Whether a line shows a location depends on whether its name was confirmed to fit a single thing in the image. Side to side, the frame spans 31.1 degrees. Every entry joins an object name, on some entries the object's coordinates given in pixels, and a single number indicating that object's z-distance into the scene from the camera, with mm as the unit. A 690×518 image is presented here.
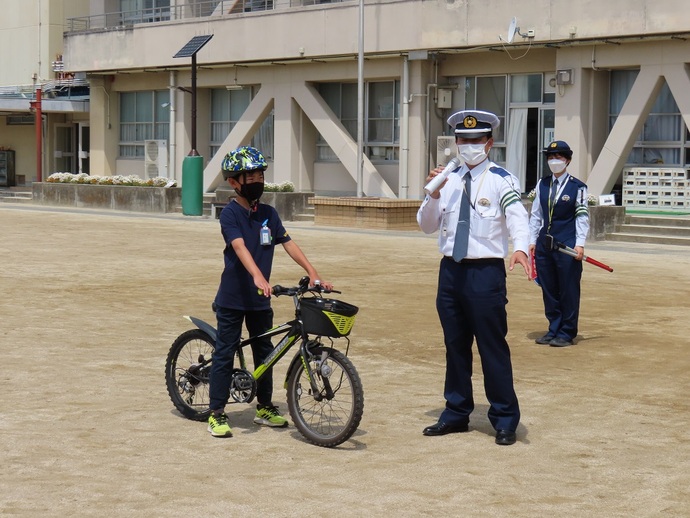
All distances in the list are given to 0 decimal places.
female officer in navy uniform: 11297
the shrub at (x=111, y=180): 35469
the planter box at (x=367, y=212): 27625
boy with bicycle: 7367
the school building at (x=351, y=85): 28625
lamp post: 32938
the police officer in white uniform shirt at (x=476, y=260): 7344
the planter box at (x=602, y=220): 25078
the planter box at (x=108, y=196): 34562
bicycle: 7043
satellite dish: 29047
